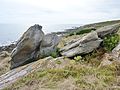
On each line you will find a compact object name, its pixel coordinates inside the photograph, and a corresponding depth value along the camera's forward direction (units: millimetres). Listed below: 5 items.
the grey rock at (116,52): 4344
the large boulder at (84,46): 4624
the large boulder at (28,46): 5143
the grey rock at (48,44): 5179
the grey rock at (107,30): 5229
